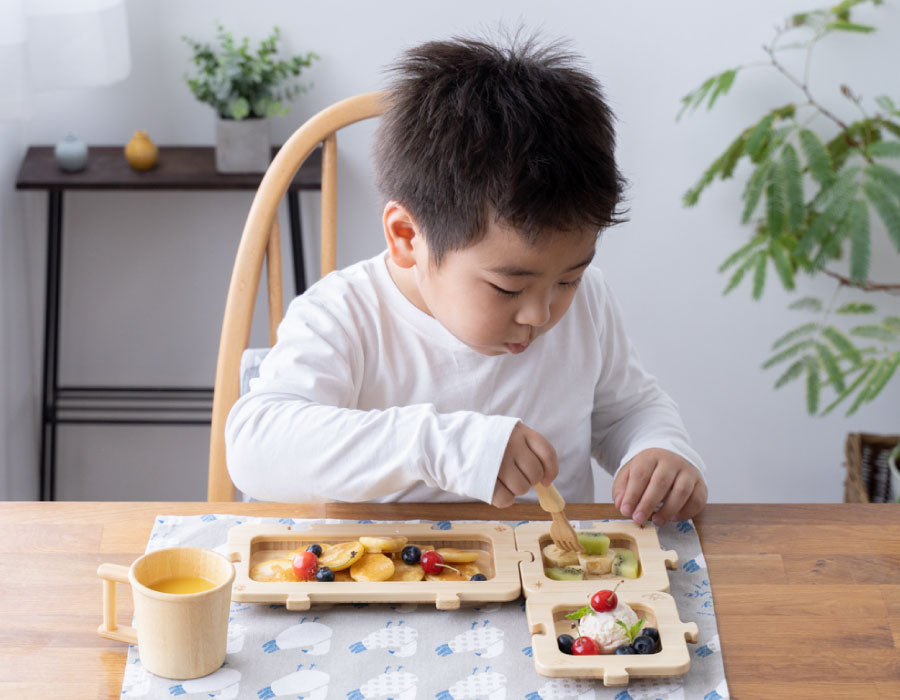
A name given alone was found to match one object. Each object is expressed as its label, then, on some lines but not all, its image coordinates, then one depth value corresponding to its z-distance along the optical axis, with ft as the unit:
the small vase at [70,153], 6.37
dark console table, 6.32
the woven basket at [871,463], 7.06
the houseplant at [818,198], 6.45
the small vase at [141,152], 6.37
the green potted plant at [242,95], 6.30
